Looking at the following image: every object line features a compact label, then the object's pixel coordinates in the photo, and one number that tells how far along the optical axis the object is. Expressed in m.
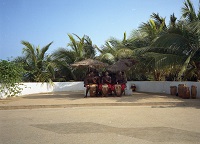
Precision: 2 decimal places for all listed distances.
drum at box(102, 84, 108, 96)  17.62
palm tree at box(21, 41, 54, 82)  24.08
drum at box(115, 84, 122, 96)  17.70
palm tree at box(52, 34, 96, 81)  25.64
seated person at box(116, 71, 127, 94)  18.33
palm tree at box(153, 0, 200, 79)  16.55
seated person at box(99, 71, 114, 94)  18.03
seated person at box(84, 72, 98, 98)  18.23
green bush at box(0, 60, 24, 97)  16.41
